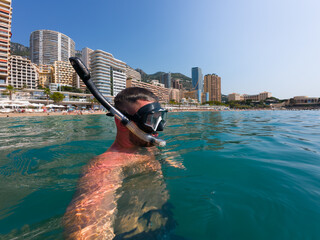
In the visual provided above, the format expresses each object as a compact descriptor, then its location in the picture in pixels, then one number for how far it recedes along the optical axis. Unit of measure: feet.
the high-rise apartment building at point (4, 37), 182.34
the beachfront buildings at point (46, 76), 363.68
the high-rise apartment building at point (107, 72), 265.75
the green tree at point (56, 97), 178.29
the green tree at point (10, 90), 144.30
